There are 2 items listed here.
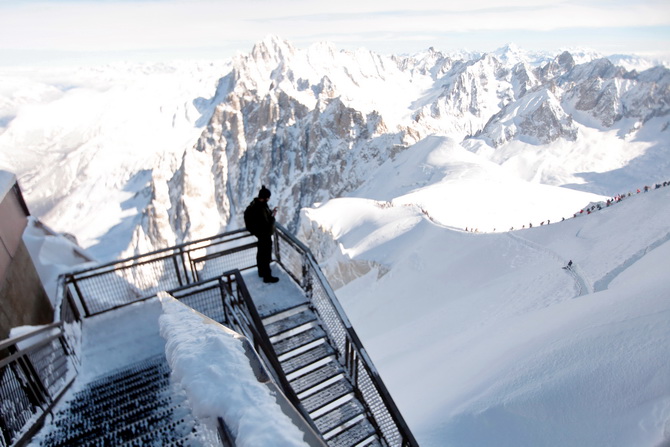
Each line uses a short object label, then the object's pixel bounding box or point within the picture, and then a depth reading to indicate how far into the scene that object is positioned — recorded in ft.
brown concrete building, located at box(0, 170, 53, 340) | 26.76
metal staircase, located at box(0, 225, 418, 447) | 14.35
